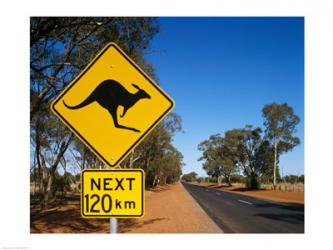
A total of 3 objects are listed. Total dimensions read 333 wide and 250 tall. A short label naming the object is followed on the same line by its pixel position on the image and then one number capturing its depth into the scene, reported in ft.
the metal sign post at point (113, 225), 10.80
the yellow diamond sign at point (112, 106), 10.85
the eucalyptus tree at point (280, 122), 169.58
